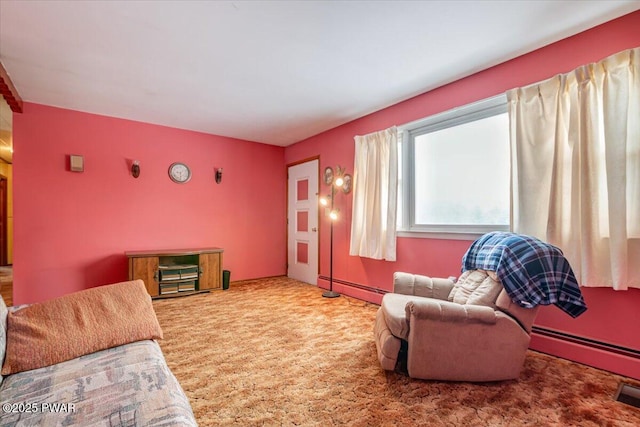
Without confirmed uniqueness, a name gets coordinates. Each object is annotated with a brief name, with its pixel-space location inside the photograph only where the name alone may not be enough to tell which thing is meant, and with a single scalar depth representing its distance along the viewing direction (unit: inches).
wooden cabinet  153.8
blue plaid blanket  73.1
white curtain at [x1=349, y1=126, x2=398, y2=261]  139.6
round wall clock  178.4
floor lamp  166.8
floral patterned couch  36.6
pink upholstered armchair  73.7
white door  195.8
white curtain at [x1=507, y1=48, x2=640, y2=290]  77.9
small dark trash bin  180.5
